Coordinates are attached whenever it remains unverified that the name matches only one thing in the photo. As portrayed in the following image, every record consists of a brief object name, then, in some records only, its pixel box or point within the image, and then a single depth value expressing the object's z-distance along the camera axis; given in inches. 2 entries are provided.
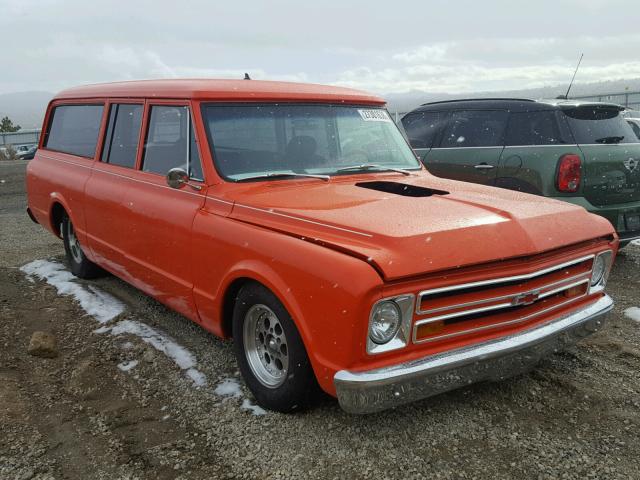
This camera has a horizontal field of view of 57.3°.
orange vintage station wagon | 104.5
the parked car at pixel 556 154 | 228.2
